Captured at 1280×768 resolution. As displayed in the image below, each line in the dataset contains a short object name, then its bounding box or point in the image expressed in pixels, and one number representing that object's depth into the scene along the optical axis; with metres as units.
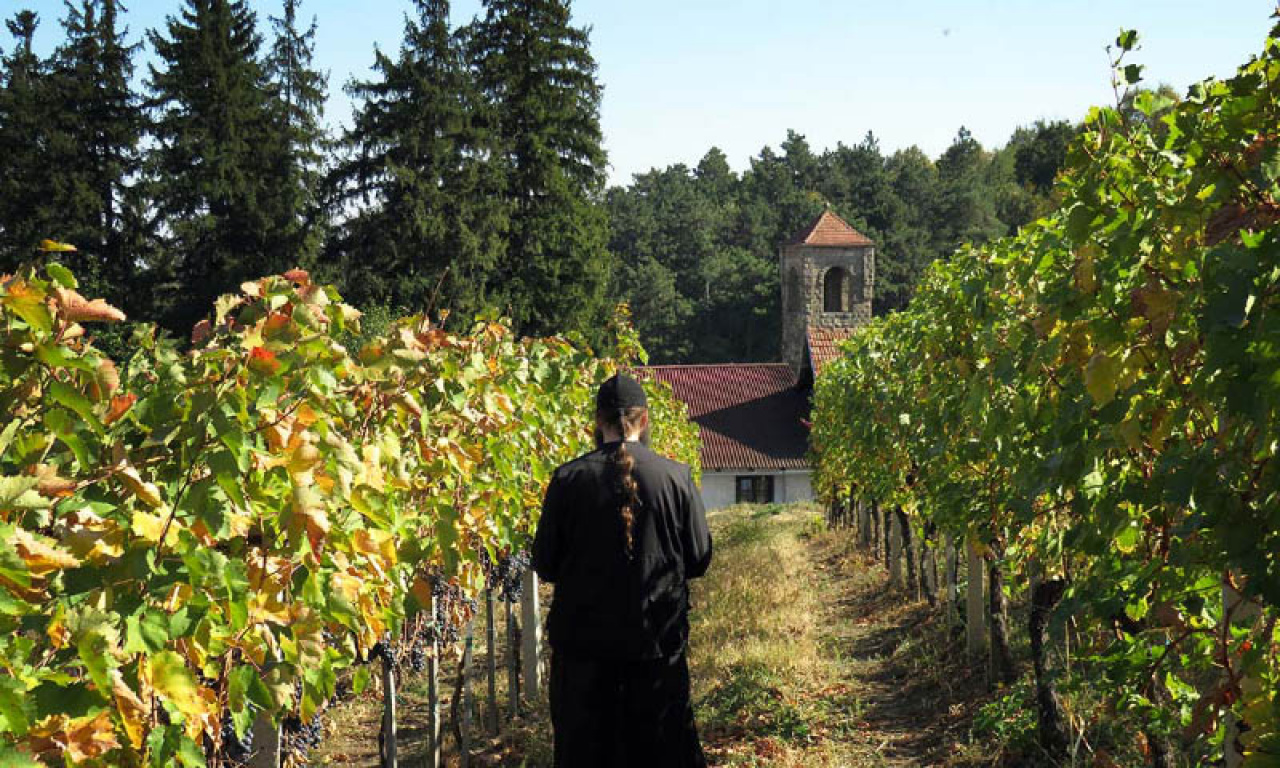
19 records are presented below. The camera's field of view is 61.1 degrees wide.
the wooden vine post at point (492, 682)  7.56
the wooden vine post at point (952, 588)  9.62
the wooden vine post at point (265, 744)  3.77
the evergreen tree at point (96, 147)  28.20
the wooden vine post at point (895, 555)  12.70
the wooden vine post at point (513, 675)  7.99
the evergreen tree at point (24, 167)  27.41
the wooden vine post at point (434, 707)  5.76
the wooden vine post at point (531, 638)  8.40
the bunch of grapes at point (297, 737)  4.23
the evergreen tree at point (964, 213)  60.38
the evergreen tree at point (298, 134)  30.20
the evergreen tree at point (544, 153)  32.75
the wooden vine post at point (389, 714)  5.09
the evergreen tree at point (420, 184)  29.62
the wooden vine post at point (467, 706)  6.27
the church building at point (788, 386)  32.19
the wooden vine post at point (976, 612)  8.39
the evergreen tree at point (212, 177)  29.17
